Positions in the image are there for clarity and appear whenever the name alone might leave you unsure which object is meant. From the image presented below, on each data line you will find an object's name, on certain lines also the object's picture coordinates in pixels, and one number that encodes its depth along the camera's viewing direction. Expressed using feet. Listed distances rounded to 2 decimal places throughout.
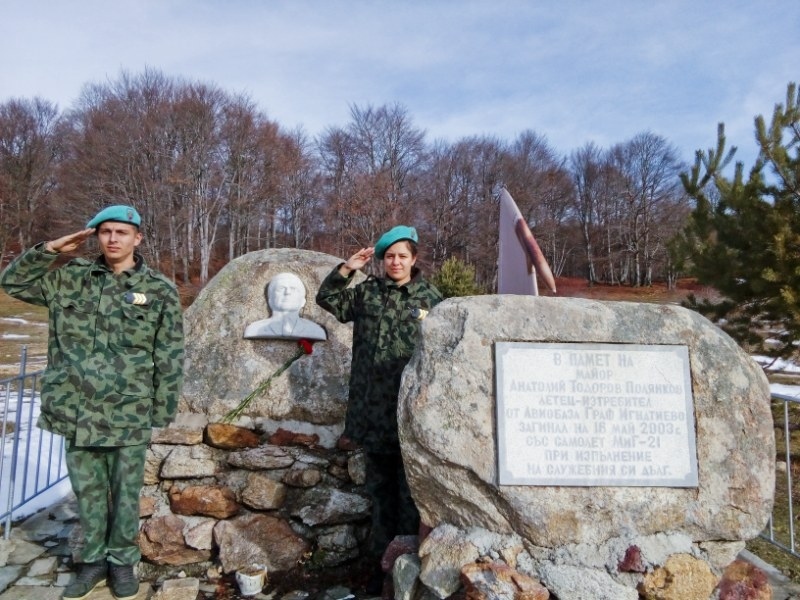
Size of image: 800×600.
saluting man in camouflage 8.70
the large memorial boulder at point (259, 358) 12.12
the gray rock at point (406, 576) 7.90
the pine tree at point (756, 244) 16.83
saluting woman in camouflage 9.47
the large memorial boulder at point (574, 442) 7.43
